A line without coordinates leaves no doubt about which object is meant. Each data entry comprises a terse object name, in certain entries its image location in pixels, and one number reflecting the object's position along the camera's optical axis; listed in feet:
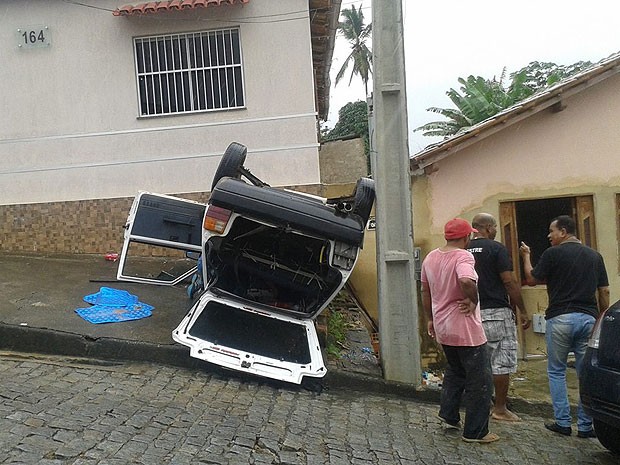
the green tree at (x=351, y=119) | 97.45
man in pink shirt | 14.57
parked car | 12.84
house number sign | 34.17
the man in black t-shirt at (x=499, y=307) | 16.85
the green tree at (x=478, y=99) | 53.26
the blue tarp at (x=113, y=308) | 20.84
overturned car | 17.99
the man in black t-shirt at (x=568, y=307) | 16.12
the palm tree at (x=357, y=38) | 119.65
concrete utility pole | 19.66
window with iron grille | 33.86
